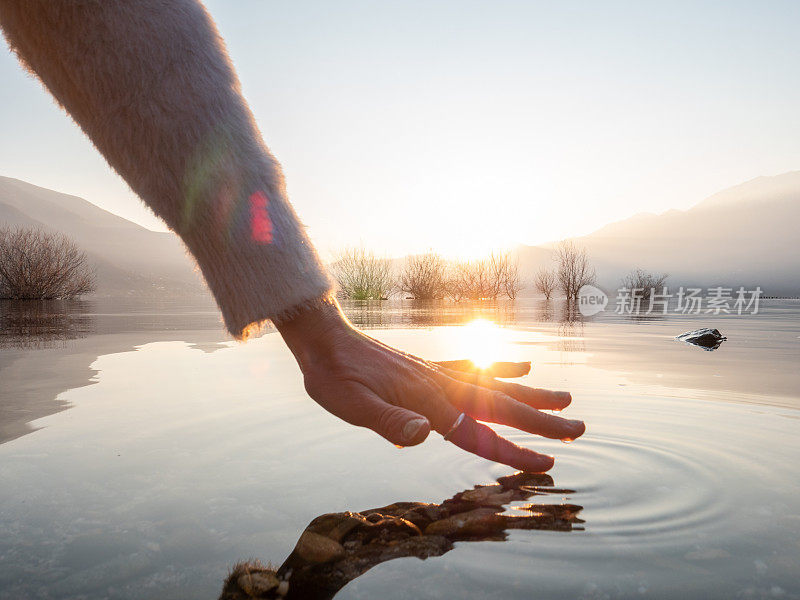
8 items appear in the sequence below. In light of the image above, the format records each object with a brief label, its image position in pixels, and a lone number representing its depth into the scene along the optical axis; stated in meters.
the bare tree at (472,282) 17.91
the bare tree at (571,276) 19.00
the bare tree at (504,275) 18.61
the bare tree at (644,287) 20.05
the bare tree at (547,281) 21.16
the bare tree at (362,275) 15.52
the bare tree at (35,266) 16.11
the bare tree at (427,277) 17.14
